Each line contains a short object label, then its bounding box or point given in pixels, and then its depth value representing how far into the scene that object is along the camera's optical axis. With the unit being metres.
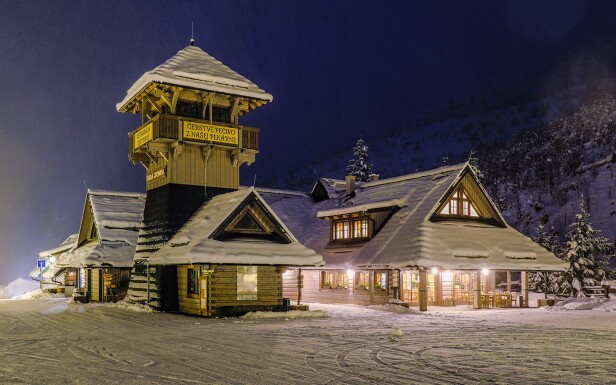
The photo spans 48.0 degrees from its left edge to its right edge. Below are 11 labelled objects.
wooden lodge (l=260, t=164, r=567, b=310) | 33.03
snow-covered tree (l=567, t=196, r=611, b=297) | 39.69
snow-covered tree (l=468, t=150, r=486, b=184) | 55.56
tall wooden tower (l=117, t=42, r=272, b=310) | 31.81
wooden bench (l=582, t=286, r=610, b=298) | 36.71
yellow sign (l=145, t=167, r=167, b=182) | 32.82
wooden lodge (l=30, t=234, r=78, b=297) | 48.06
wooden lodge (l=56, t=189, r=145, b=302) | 36.78
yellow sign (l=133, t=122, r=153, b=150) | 32.38
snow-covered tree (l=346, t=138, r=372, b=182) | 66.24
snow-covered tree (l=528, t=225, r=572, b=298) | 41.19
